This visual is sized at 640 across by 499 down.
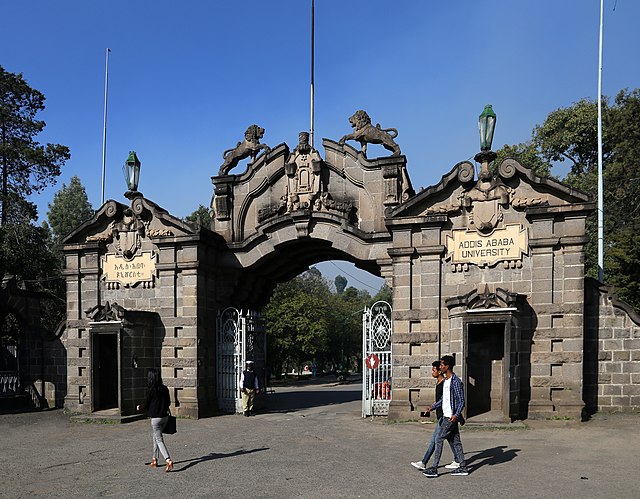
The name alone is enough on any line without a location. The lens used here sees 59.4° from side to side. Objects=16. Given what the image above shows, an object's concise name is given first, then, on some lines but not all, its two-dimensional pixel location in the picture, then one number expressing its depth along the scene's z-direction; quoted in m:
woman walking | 9.76
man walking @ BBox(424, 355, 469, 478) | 8.84
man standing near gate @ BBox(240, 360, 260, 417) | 16.56
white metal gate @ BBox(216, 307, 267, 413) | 17.41
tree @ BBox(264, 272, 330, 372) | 42.28
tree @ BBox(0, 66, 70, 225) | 26.64
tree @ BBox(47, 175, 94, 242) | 46.97
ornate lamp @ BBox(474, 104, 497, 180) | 14.65
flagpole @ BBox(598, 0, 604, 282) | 18.51
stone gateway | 13.81
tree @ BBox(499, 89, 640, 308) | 23.12
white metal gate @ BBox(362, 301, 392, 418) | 15.96
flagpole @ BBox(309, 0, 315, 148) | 18.38
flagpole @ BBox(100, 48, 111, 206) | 22.38
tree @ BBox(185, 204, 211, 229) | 45.56
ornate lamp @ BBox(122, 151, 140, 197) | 17.84
